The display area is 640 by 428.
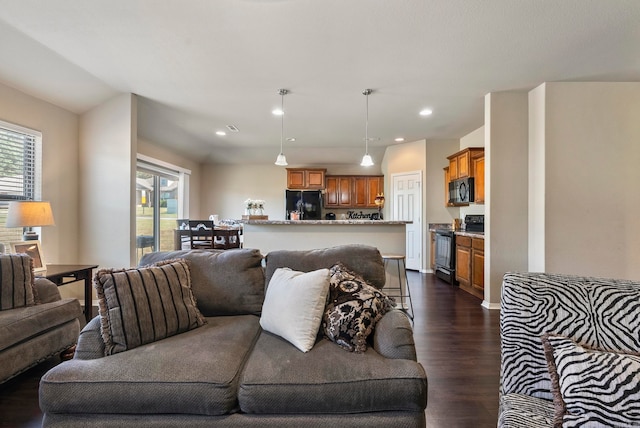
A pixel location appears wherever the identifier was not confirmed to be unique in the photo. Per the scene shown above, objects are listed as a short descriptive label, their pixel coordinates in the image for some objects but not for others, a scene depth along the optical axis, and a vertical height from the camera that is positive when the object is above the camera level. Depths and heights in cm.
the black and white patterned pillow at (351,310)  151 -52
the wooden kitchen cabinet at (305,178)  710 +85
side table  277 -59
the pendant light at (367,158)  359 +71
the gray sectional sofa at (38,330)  186 -81
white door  607 +13
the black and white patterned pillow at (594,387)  83 -51
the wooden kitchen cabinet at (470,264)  409 -75
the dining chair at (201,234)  473 -33
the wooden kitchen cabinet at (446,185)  580 +55
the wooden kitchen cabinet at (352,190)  714 +56
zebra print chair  87 -44
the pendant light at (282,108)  360 +149
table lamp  258 +0
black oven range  493 -72
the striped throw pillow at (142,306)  151 -50
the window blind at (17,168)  294 +48
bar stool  313 -74
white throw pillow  154 -51
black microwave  475 +38
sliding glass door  543 +16
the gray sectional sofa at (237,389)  125 -75
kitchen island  340 -24
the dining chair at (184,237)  484 -40
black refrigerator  707 +25
